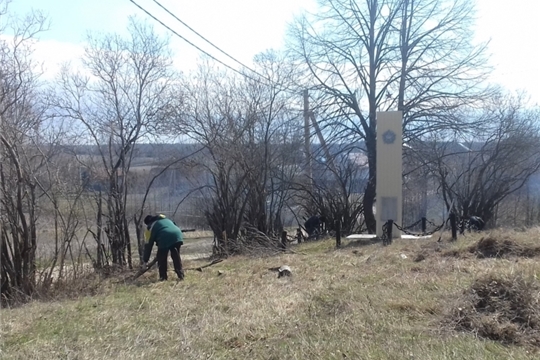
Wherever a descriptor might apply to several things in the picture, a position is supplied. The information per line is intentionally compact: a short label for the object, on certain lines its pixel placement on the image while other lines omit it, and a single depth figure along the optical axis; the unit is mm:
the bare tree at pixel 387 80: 21891
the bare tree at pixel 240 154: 20688
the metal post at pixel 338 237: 17234
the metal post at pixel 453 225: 14591
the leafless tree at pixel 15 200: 10750
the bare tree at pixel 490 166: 26453
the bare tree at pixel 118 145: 15703
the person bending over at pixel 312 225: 23844
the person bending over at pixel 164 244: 11414
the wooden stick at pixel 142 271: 11761
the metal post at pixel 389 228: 16516
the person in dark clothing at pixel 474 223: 19578
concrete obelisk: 17781
